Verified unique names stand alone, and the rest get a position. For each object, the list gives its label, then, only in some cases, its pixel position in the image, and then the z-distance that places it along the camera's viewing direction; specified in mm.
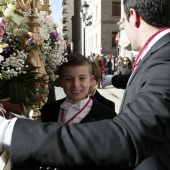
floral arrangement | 1545
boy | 1907
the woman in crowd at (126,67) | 8078
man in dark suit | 741
